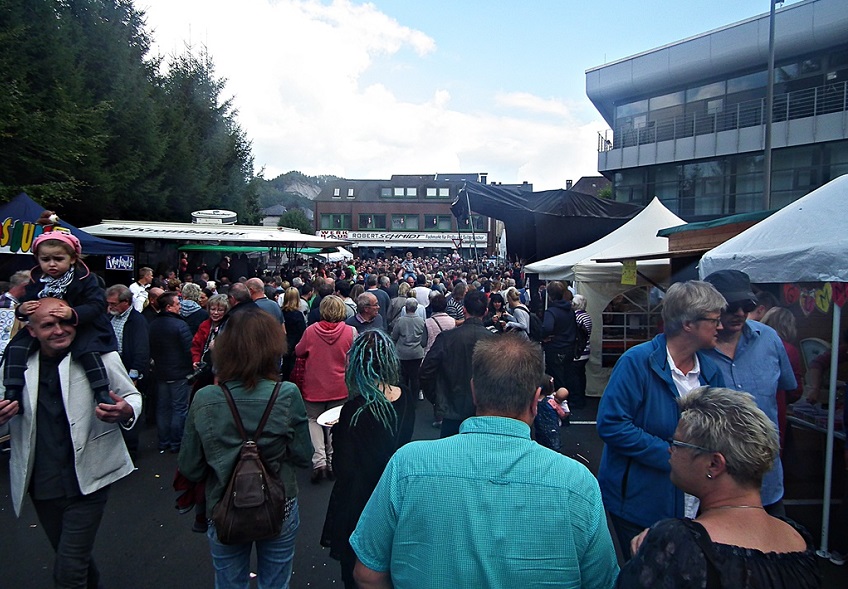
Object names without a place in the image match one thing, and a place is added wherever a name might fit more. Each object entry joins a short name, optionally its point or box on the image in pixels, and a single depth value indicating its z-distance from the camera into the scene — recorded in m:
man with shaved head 2.44
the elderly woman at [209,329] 5.32
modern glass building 19.39
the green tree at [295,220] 49.31
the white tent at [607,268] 8.07
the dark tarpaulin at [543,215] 11.09
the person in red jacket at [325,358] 4.81
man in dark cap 2.72
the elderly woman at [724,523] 1.28
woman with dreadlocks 2.59
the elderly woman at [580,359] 7.04
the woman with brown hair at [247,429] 2.32
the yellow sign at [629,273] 7.31
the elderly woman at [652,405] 2.34
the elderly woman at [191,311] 6.27
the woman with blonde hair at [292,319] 6.81
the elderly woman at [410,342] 6.66
